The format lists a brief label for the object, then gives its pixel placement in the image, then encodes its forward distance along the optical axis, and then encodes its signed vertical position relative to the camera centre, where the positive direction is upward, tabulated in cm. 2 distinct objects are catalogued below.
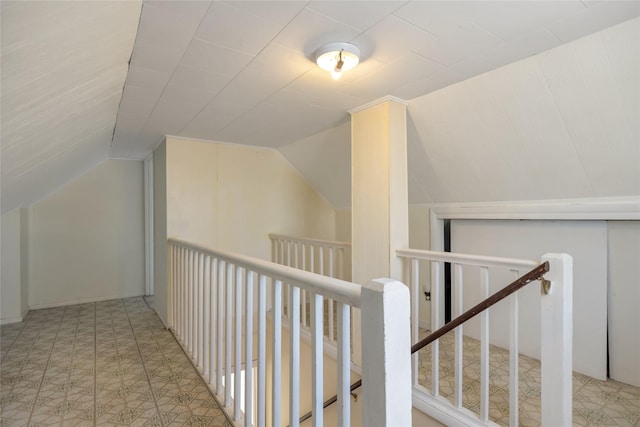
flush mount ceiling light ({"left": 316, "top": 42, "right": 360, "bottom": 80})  167 +87
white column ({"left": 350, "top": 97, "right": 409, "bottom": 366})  246 +20
